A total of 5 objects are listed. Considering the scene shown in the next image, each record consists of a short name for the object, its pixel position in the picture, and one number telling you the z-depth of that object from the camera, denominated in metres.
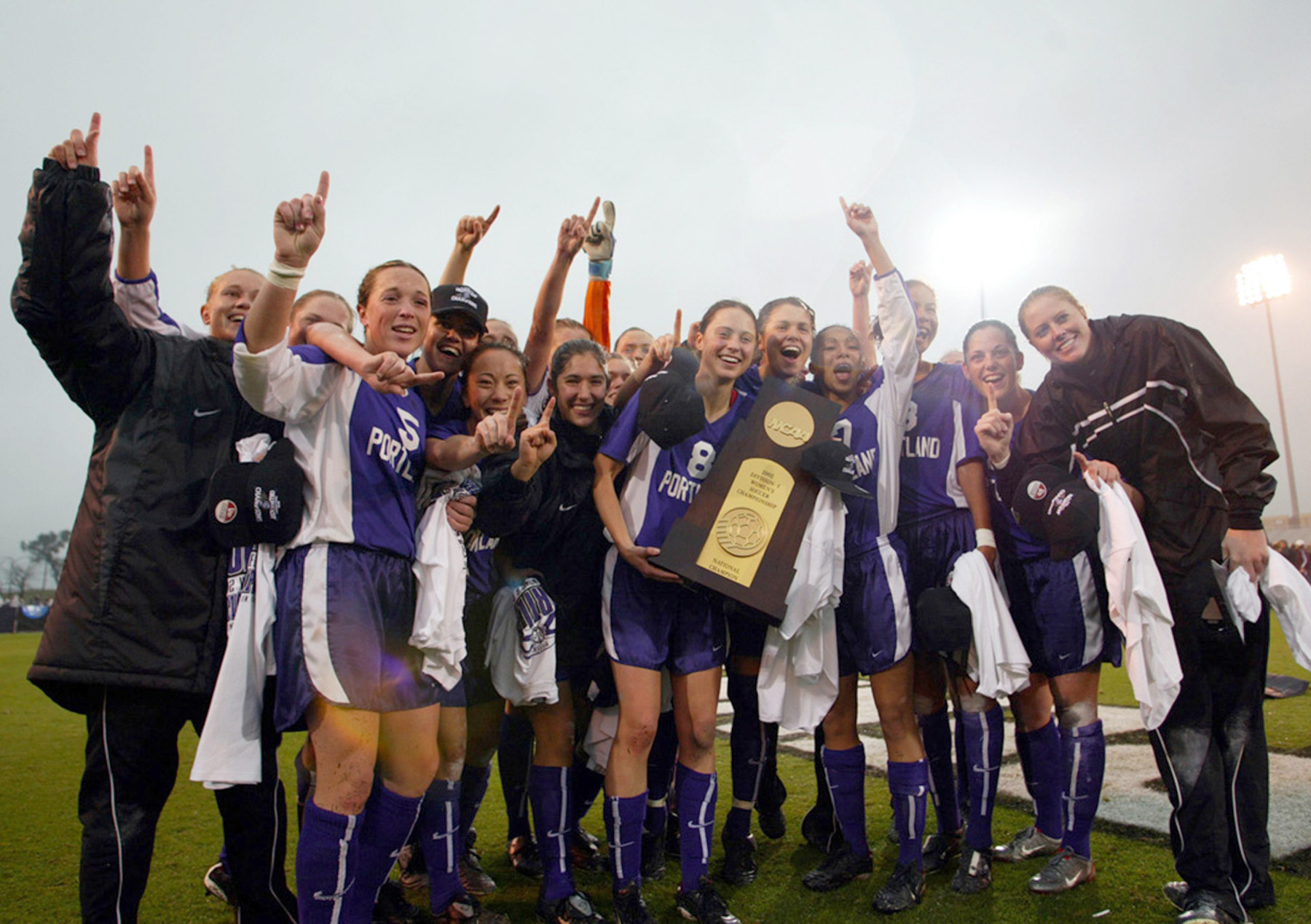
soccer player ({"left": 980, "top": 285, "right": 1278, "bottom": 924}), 2.85
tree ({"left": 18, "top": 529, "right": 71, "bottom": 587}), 73.38
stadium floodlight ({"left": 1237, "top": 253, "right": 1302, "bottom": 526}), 32.03
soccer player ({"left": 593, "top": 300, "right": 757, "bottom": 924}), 3.10
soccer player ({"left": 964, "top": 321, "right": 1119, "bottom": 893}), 3.31
